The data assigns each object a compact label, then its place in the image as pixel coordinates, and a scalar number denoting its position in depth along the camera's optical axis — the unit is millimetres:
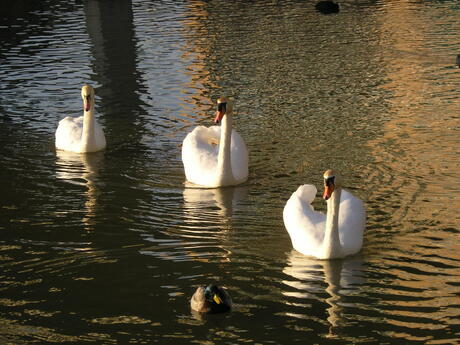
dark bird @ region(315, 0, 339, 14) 30359
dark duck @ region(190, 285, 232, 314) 9383
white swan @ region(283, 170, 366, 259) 10977
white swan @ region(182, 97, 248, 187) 14188
